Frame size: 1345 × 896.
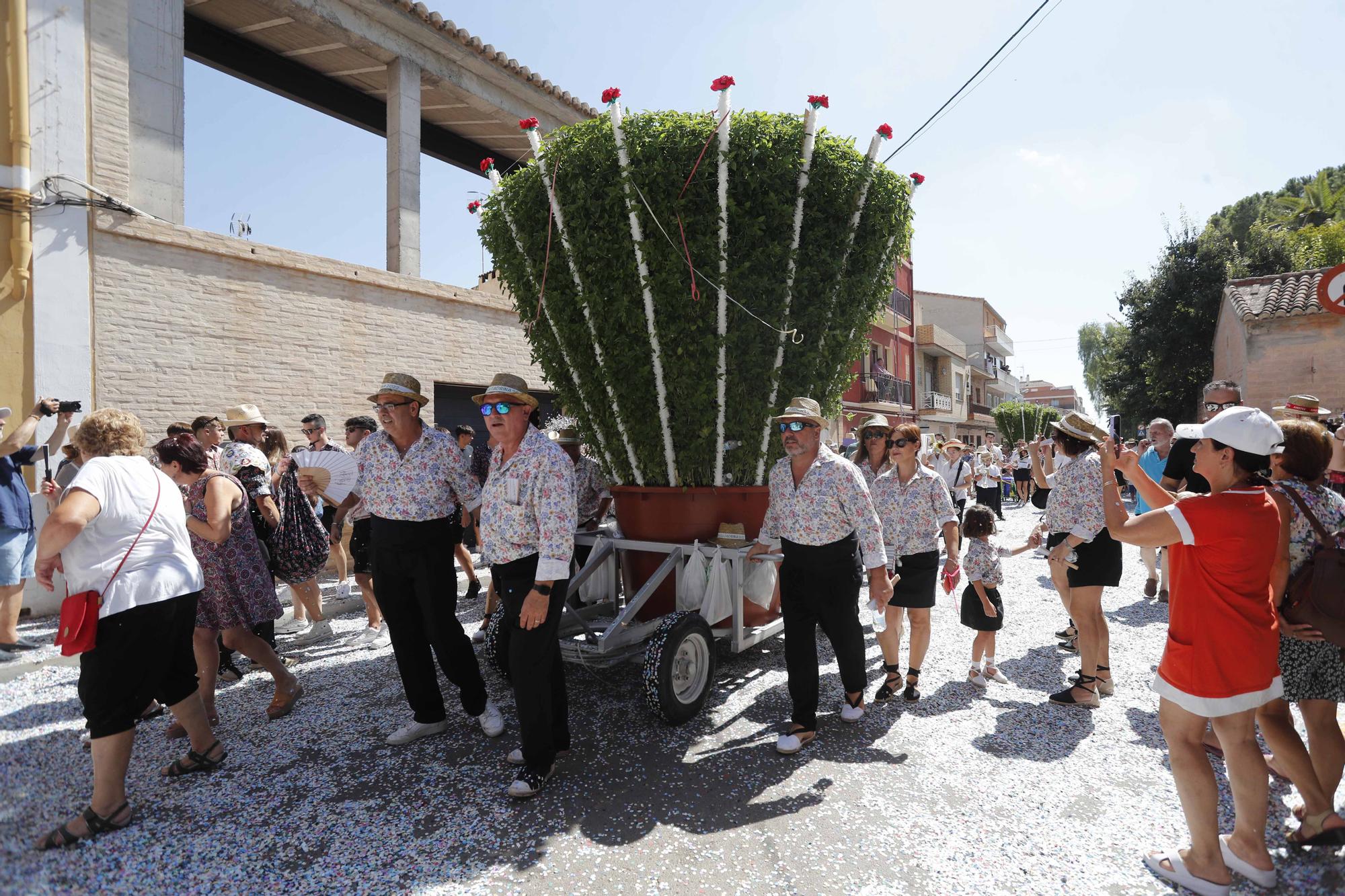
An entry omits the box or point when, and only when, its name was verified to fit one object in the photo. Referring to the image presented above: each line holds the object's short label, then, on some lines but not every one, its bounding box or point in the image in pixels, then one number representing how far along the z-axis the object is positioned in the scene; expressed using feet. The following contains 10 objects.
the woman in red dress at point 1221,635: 7.80
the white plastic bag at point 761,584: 15.48
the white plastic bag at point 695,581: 14.73
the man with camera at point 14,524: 17.06
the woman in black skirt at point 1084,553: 13.83
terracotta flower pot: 15.94
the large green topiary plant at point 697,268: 14.73
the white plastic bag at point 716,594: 14.49
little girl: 15.33
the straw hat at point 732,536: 15.10
